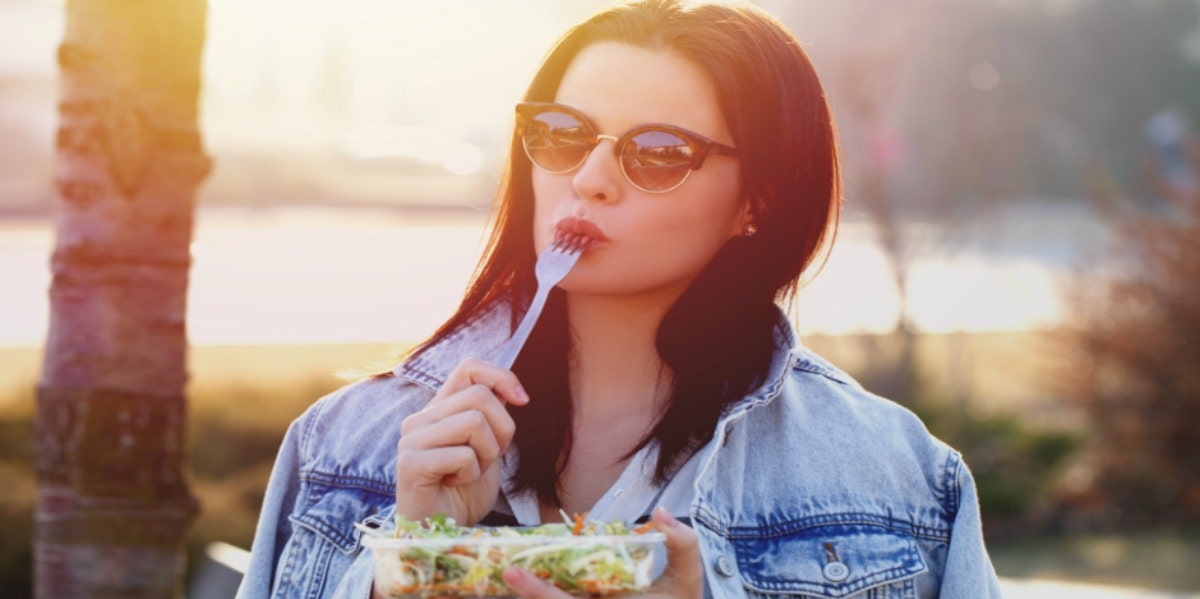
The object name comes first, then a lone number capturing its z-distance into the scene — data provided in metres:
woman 2.04
